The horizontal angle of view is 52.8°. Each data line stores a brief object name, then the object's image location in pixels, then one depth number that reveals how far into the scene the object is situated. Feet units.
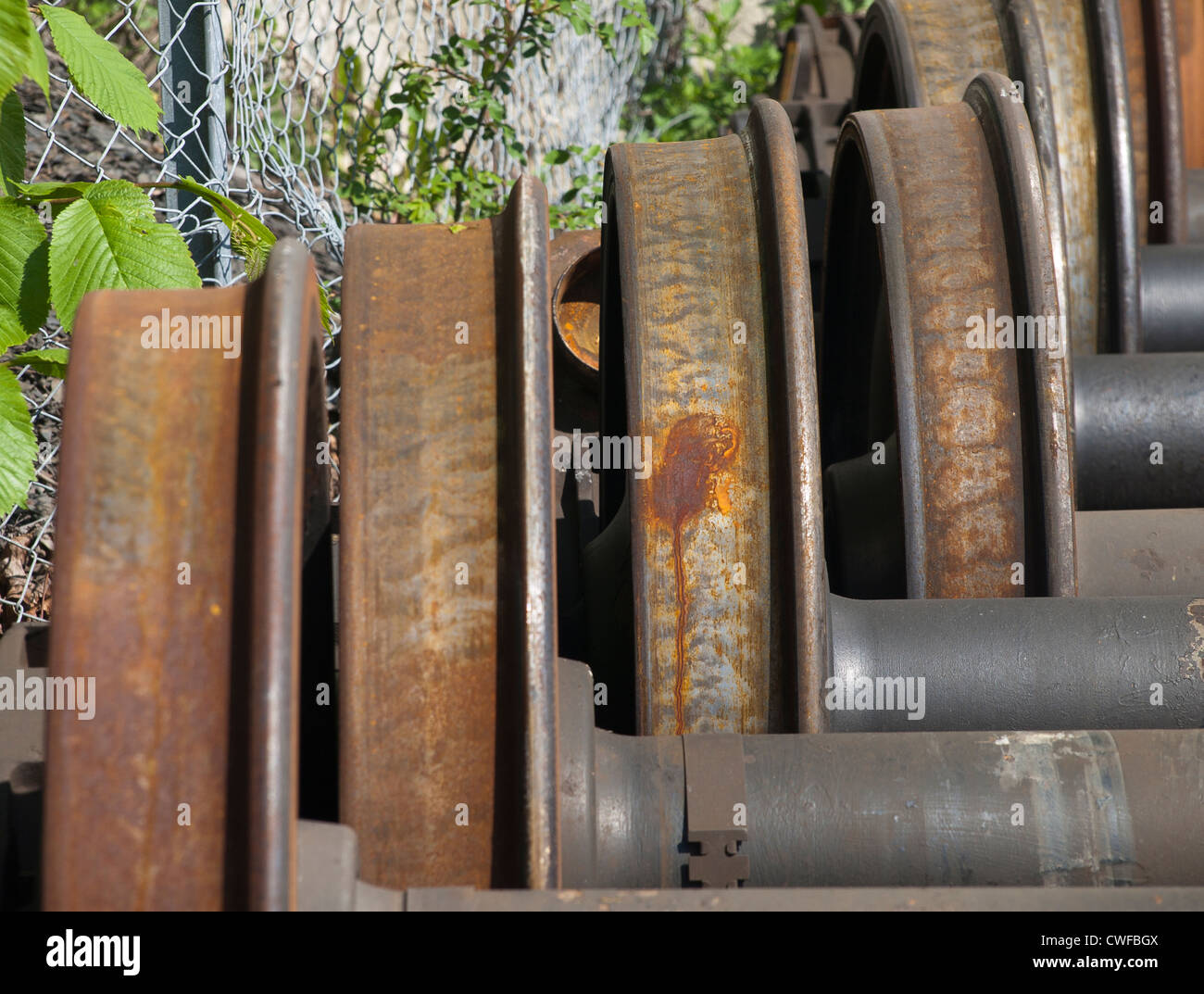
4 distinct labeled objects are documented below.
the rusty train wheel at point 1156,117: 12.51
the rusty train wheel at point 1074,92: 10.87
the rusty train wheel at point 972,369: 7.87
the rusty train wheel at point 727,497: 6.69
